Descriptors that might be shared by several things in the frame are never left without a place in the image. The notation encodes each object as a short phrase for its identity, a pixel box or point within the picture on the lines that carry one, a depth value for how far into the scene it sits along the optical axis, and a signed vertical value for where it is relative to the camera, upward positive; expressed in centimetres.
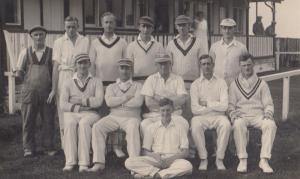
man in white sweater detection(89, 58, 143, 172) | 748 -70
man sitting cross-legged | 699 -112
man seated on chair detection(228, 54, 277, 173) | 759 -57
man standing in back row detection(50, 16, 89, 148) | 799 +20
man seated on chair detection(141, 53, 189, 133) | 774 -35
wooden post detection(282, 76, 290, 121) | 1159 -73
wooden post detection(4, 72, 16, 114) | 1236 -62
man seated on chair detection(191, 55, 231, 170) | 754 -62
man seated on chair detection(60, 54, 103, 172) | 752 -60
